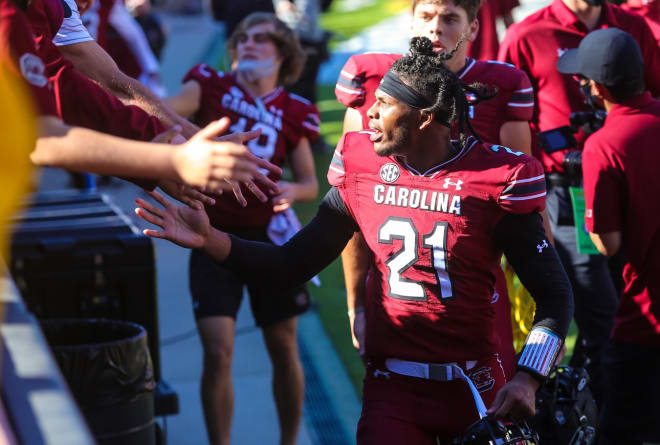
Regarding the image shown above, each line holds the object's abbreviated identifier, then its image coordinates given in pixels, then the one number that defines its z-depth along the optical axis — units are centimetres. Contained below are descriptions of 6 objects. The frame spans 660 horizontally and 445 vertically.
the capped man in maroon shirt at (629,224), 895
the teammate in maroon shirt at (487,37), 1552
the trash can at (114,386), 797
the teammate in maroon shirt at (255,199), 1052
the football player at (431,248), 695
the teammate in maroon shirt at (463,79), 875
